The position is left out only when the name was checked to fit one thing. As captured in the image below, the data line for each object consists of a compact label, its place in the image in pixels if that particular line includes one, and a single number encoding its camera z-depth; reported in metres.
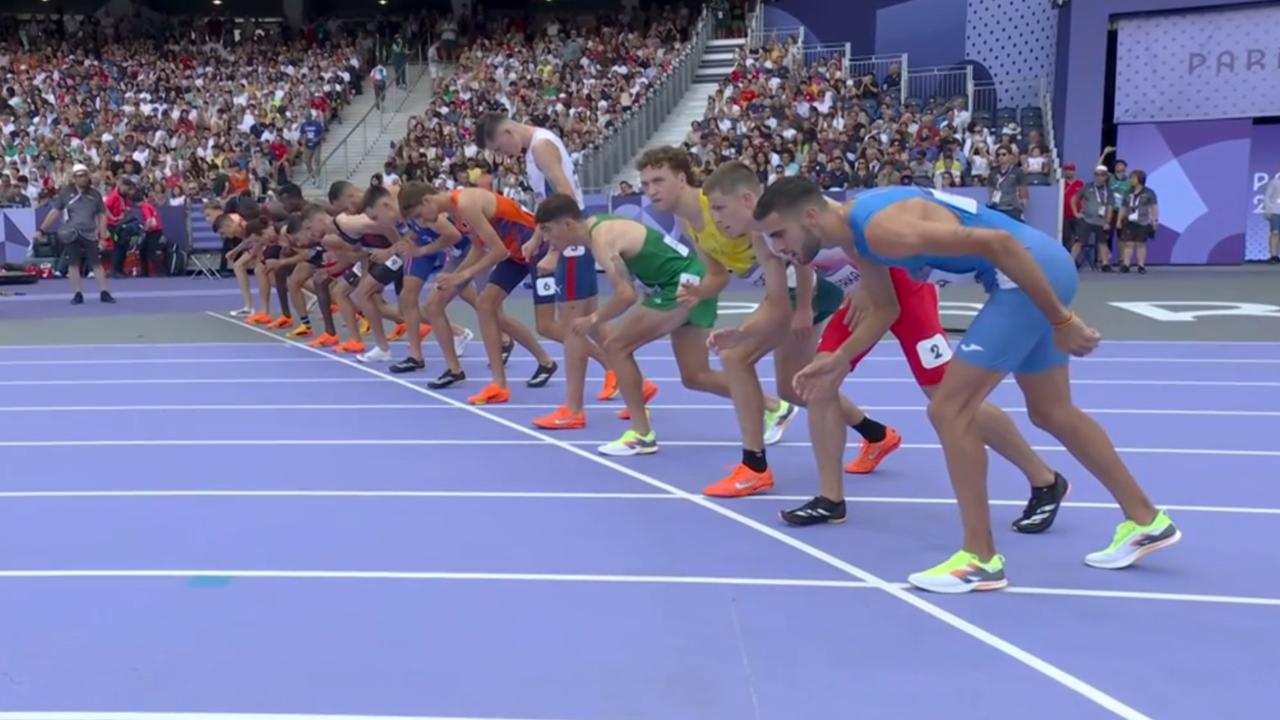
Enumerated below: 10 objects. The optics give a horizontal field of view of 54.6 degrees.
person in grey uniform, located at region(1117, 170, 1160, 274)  20.33
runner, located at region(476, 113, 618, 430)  8.52
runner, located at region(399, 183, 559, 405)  8.82
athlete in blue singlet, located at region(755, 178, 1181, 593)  4.09
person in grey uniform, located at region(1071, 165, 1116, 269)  19.94
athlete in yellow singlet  6.40
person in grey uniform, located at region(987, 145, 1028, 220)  18.72
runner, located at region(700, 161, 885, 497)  5.50
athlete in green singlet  6.82
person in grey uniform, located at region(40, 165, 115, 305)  16.91
